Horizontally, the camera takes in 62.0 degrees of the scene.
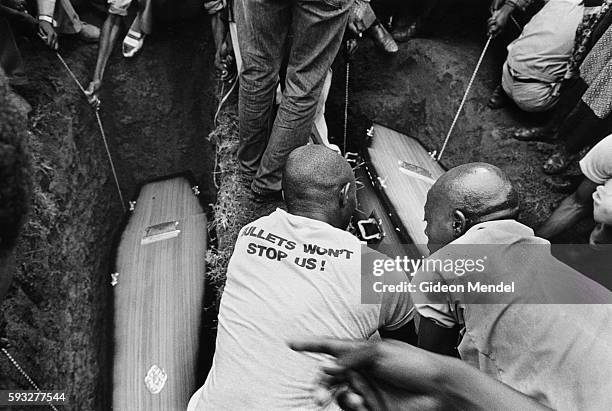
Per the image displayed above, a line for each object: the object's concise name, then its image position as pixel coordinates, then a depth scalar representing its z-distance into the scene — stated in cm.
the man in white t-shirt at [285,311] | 161
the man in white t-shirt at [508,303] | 139
